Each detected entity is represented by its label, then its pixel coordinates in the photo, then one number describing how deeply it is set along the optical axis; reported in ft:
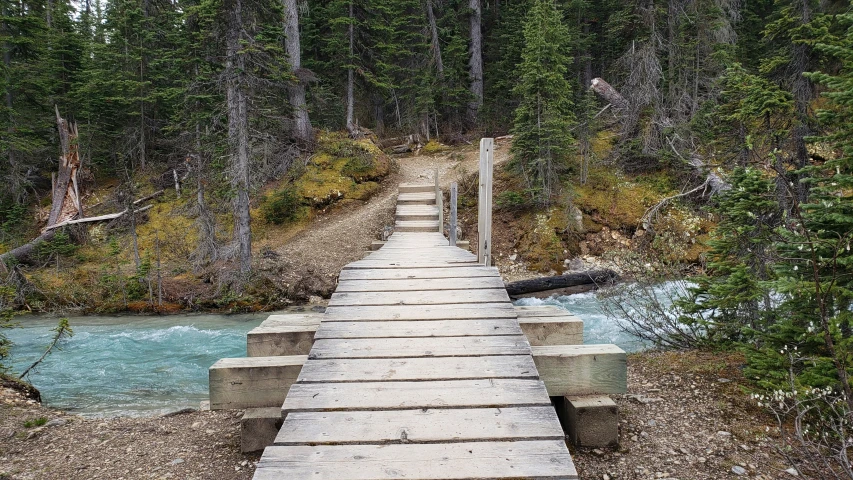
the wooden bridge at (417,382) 8.08
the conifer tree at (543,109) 50.31
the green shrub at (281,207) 59.31
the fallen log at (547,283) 46.24
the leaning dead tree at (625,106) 44.24
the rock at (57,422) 18.72
